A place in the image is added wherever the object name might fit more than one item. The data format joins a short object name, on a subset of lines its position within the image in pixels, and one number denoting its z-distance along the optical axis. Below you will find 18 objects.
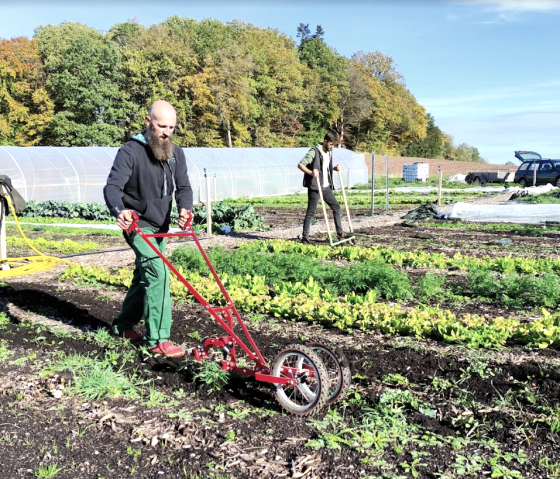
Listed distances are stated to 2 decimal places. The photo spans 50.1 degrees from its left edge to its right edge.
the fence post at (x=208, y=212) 12.50
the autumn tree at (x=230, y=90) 43.38
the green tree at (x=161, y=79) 41.91
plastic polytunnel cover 20.56
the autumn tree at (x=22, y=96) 39.75
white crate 45.59
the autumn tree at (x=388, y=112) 68.00
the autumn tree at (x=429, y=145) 77.00
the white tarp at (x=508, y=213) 14.59
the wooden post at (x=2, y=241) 8.27
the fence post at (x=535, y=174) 28.23
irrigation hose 4.82
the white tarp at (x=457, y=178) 42.57
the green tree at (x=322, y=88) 59.62
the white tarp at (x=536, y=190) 23.37
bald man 4.59
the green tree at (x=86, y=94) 38.94
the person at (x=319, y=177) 10.03
